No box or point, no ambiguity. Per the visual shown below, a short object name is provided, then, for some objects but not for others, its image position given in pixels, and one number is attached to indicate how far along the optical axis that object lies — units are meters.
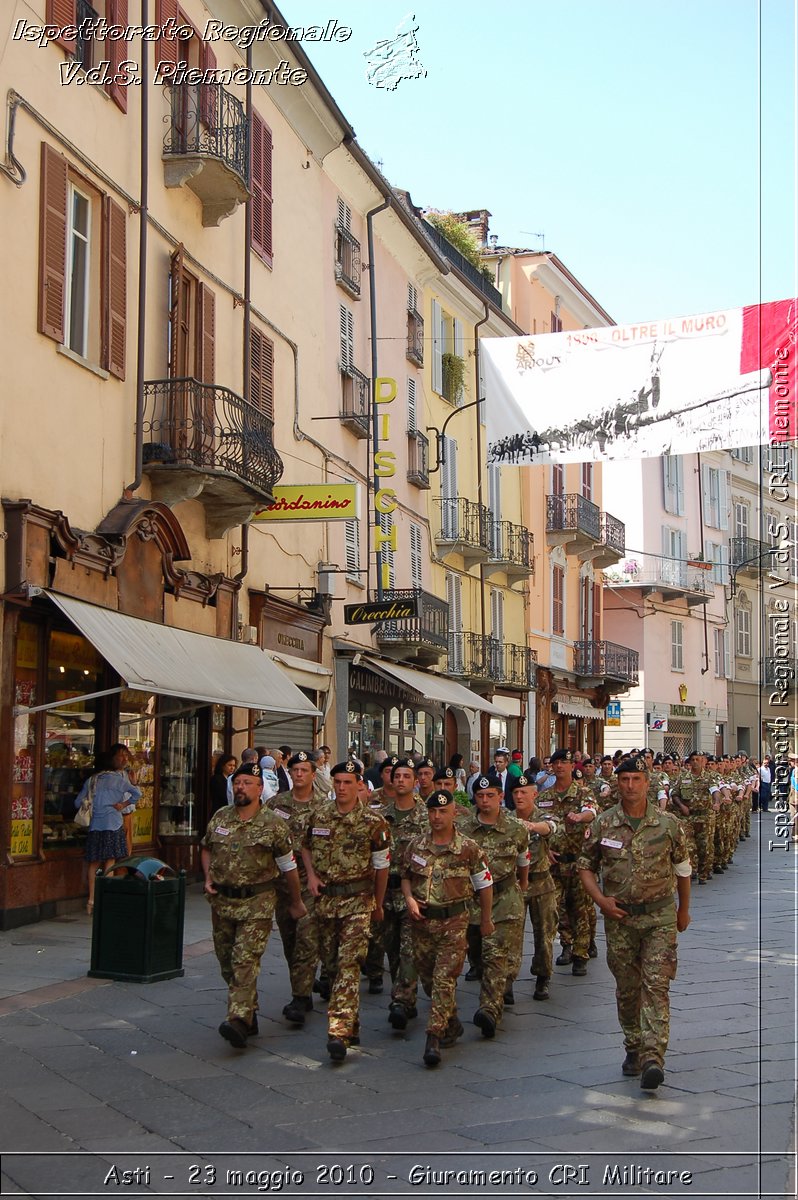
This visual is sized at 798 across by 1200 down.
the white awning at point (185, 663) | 13.03
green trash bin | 10.82
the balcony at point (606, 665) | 43.06
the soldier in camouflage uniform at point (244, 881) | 8.87
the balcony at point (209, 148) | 17.31
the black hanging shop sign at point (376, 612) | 23.92
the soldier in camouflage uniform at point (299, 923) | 9.70
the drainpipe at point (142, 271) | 15.99
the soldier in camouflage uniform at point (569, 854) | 12.46
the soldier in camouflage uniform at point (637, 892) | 8.16
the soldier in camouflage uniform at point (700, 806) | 20.62
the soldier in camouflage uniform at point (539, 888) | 11.09
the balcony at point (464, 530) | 32.06
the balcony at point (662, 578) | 50.12
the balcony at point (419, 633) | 27.11
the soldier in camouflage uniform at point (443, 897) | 8.82
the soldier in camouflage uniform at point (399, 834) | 10.47
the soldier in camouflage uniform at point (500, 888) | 9.38
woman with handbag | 14.24
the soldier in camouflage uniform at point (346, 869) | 9.02
